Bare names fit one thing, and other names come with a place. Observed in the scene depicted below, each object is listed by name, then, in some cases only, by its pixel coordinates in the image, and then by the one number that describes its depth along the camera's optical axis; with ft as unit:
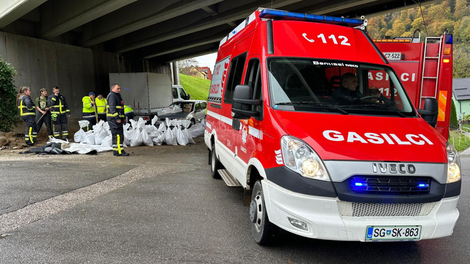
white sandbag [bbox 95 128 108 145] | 34.91
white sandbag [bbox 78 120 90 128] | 36.03
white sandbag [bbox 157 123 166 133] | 36.97
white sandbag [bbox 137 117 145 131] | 35.89
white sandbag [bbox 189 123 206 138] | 44.28
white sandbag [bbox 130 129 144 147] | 35.14
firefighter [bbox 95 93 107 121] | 41.67
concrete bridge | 46.16
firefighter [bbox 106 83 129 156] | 29.43
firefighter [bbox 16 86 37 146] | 34.99
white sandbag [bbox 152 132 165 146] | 36.62
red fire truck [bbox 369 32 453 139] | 20.53
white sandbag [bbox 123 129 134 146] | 35.19
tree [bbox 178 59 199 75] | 236.43
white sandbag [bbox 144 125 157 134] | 36.77
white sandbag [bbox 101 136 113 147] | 34.35
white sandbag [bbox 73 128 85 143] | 35.53
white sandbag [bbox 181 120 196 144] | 38.20
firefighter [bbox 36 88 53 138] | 37.99
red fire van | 9.75
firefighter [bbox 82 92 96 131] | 41.34
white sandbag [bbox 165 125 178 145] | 36.96
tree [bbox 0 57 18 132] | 39.52
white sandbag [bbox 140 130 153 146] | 35.45
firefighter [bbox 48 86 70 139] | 37.99
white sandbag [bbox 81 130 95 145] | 34.96
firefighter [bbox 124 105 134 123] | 43.52
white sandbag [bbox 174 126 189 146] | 37.60
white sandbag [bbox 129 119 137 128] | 35.82
